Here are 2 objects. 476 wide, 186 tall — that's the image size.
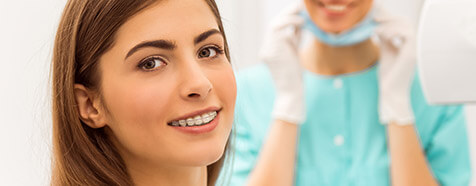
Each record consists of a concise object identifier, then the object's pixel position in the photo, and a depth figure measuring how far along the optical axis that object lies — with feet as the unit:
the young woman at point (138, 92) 3.74
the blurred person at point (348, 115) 5.75
